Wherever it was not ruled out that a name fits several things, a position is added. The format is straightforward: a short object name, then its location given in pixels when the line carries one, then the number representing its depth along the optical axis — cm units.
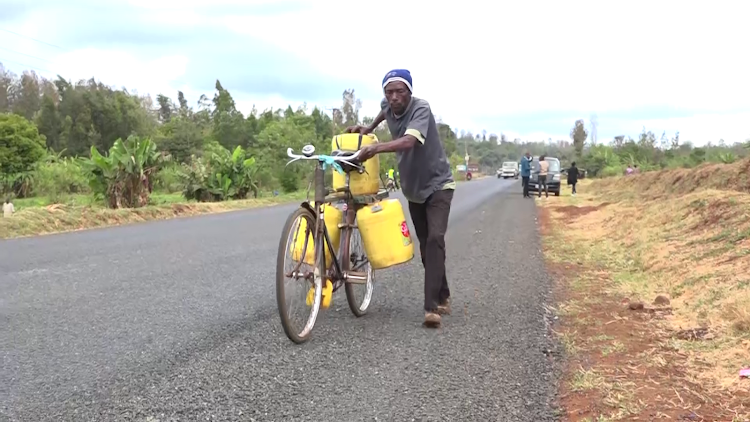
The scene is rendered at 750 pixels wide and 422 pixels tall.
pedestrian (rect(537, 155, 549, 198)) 2403
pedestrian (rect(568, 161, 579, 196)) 2753
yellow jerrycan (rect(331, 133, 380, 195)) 471
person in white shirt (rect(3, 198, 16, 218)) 1339
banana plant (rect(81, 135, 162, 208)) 1792
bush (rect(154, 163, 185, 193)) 2708
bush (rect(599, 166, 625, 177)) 4190
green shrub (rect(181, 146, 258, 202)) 2428
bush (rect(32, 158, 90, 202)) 2516
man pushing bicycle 461
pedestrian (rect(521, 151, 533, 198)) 2406
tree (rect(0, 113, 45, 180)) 3578
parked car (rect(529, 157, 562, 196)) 2488
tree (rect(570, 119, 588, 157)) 7529
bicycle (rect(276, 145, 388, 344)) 413
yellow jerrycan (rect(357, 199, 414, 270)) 468
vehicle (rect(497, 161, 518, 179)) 6969
